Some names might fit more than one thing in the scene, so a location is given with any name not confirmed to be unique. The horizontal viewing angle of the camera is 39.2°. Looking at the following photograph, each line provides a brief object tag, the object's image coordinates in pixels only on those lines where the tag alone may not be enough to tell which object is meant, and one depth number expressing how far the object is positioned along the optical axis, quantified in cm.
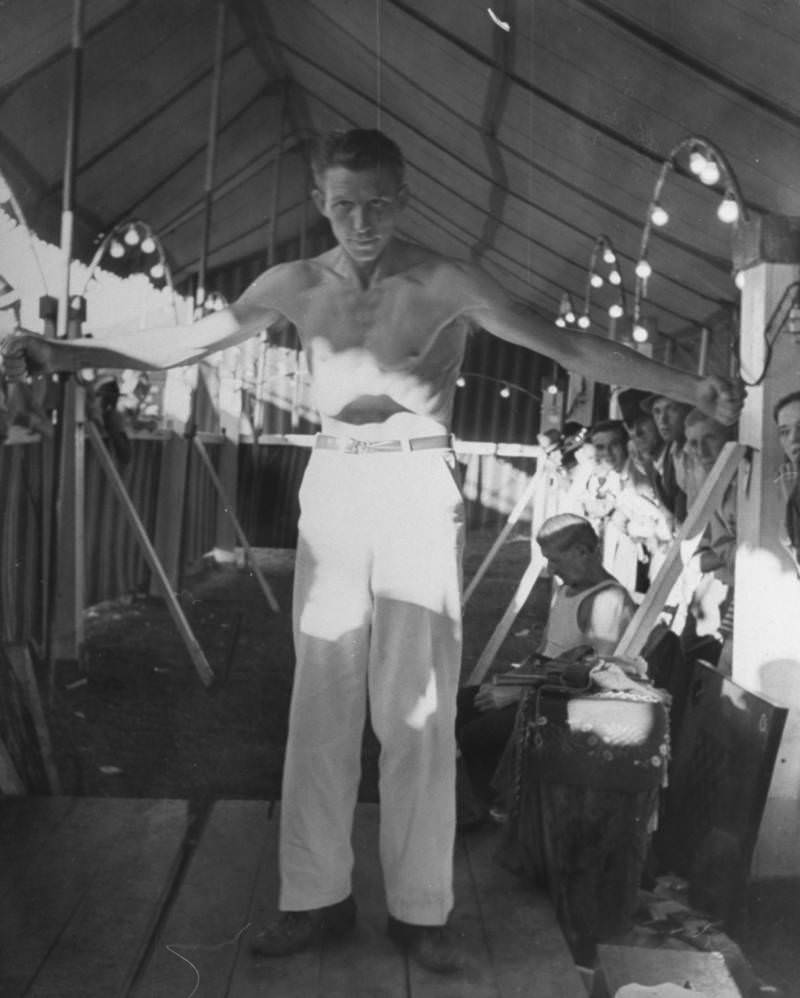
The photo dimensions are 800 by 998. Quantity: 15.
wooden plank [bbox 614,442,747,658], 322
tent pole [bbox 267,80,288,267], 347
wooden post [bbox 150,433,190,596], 467
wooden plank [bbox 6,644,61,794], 307
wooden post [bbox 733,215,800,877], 344
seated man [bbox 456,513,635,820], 330
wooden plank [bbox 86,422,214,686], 384
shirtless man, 205
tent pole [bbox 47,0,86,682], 396
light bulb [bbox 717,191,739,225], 310
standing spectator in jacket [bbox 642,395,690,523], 414
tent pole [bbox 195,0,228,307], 374
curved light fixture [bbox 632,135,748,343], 312
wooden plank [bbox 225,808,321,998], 192
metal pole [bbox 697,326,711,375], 467
